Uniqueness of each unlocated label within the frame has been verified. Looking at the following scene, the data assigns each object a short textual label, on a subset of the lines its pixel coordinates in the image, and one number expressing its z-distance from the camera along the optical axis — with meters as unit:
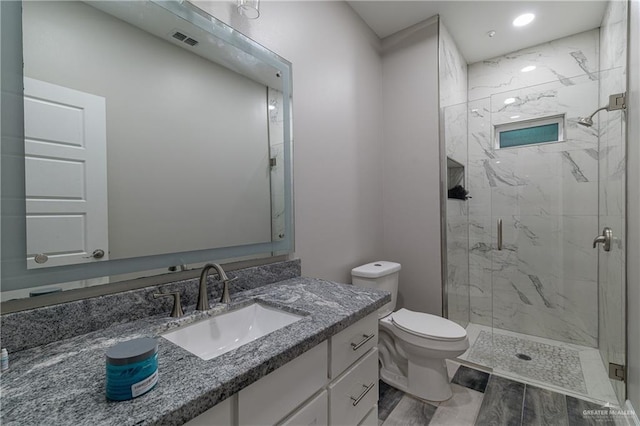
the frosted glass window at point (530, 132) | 2.36
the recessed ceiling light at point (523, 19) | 2.25
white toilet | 1.66
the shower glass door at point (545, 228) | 2.18
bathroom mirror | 0.79
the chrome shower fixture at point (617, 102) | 1.56
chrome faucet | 1.06
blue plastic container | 0.55
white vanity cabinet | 0.68
